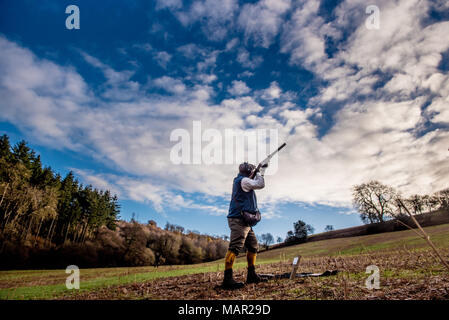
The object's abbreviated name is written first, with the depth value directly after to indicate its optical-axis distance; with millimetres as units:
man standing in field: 6410
